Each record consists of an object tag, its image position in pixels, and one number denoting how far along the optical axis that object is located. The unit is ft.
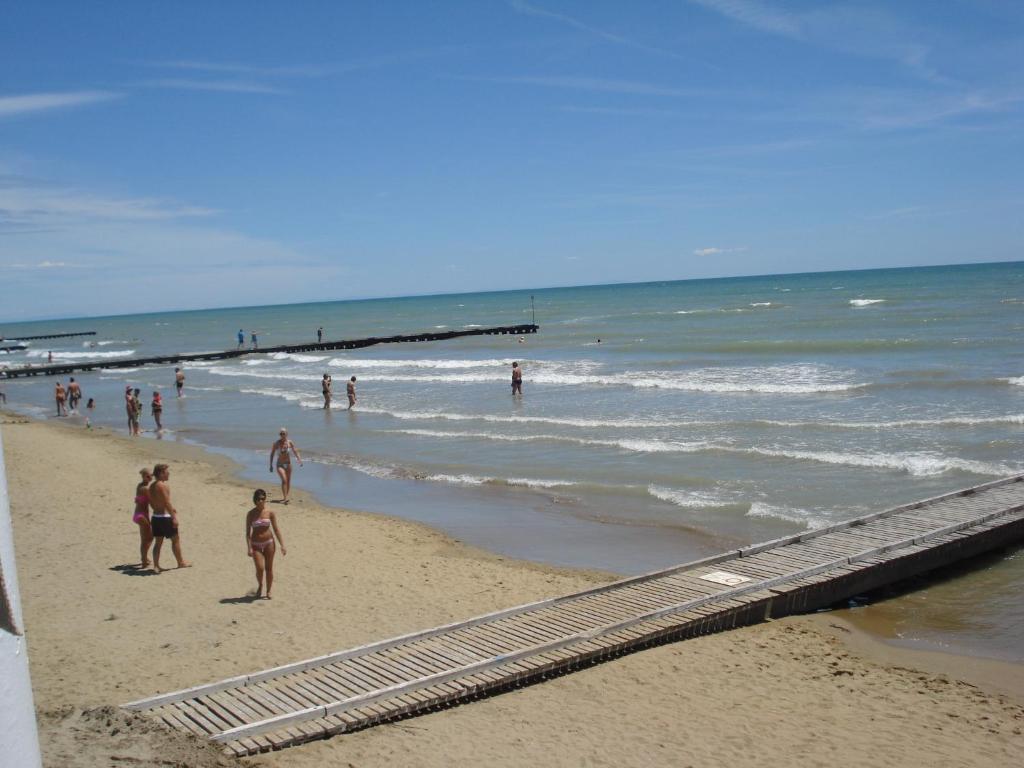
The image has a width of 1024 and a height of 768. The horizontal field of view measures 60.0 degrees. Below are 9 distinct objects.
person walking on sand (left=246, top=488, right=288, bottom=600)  32.95
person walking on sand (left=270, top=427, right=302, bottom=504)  52.37
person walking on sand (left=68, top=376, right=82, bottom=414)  106.52
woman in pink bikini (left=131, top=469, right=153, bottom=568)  37.09
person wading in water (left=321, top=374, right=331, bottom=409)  94.22
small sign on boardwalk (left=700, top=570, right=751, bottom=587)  33.86
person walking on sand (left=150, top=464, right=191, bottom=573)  36.01
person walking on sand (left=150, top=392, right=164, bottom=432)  87.92
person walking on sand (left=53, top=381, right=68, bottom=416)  104.21
